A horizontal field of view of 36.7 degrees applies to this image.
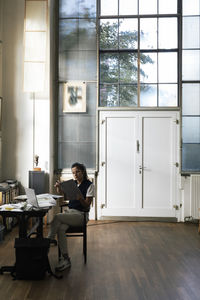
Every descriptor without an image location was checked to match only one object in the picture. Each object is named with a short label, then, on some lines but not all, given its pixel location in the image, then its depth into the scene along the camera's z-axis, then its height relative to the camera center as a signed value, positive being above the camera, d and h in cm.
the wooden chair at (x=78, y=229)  395 -108
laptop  353 -66
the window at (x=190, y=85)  642 +133
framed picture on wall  644 +104
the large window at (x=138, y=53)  650 +203
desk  348 -81
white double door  638 -35
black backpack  344 -132
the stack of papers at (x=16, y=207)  355 -73
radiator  621 -97
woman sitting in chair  379 -87
